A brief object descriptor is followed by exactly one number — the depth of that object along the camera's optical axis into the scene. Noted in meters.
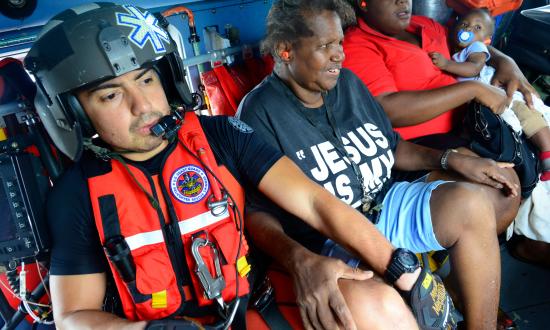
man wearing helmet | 1.18
